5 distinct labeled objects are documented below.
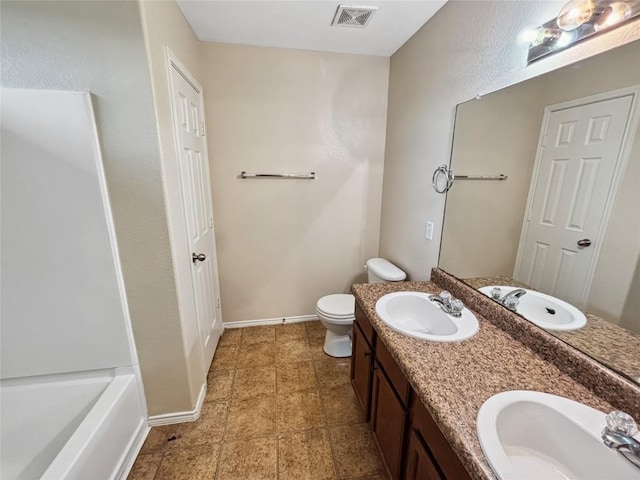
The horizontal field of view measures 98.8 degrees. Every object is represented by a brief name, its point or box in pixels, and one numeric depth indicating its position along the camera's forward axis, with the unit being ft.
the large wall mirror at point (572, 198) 2.75
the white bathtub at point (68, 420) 4.12
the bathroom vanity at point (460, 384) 2.57
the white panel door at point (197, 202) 5.26
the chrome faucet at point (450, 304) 4.34
